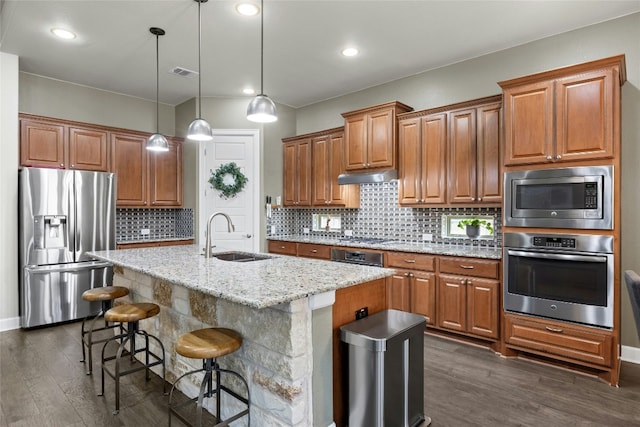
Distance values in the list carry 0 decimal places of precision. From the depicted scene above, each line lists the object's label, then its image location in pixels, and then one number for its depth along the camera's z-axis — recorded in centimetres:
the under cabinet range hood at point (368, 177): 444
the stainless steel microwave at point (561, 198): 284
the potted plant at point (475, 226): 407
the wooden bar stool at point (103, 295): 303
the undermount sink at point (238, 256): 329
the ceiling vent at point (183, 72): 452
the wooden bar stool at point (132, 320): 252
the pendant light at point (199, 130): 329
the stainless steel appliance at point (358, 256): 430
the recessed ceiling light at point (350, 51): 397
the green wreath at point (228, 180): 550
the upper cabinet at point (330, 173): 517
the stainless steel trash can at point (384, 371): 200
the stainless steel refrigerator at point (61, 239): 412
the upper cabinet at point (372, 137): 446
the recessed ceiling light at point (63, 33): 357
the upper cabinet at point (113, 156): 442
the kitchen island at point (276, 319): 187
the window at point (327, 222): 563
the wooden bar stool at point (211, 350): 193
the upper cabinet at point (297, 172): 561
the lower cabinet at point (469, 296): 346
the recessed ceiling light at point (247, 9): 312
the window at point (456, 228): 410
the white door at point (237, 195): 553
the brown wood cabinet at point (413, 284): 388
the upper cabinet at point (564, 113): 284
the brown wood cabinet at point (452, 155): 373
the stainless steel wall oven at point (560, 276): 285
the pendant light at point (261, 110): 274
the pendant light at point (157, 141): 357
